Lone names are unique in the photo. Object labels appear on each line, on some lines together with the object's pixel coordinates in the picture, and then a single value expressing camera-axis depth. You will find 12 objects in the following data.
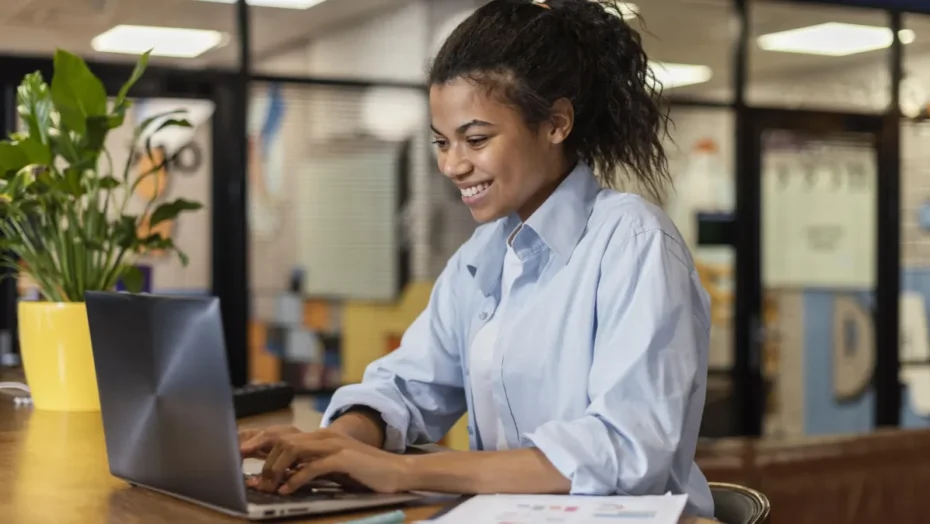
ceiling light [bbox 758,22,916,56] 5.88
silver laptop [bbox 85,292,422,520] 1.17
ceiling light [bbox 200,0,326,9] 4.89
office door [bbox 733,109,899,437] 5.91
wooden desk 1.24
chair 1.64
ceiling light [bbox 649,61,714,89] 5.68
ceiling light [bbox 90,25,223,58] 4.64
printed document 1.15
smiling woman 1.30
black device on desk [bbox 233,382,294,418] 2.09
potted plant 2.13
